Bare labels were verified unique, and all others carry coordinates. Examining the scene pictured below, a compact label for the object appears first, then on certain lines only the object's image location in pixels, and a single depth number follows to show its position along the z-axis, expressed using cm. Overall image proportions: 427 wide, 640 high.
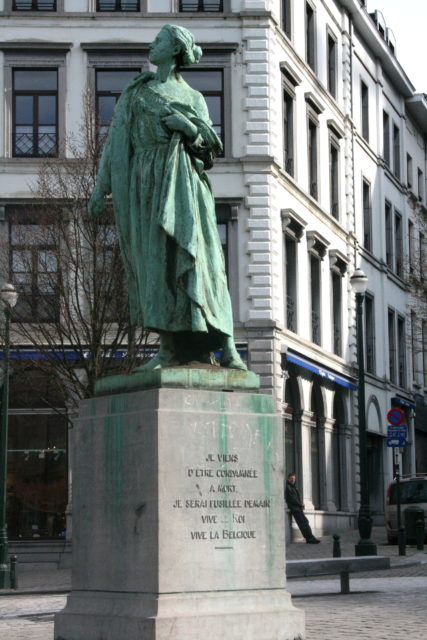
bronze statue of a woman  1059
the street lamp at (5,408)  2427
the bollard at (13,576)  2267
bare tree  2519
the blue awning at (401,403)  4775
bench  1673
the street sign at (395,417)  3156
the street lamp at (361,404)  2761
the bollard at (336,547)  2333
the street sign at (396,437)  3108
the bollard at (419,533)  2973
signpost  3111
